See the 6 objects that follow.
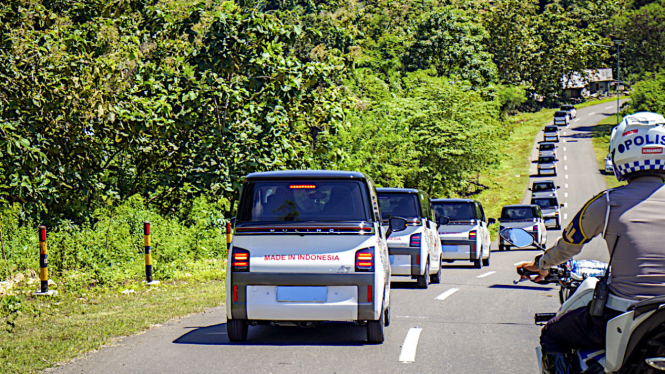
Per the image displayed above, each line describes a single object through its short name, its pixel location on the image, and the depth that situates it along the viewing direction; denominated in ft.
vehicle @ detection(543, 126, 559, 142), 255.50
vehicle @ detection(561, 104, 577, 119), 318.04
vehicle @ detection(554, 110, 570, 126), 301.02
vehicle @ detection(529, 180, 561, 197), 159.43
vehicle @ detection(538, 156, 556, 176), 211.20
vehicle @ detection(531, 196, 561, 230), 136.98
